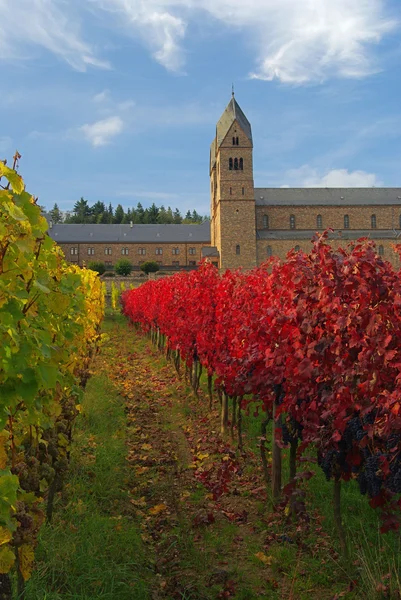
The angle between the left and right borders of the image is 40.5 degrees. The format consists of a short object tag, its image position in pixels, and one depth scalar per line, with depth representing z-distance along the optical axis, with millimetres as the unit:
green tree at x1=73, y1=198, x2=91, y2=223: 110262
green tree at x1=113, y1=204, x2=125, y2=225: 102125
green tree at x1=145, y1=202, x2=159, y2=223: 99000
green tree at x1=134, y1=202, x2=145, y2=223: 100950
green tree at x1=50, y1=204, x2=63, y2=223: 123238
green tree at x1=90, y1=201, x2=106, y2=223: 114625
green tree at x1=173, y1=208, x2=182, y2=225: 121594
